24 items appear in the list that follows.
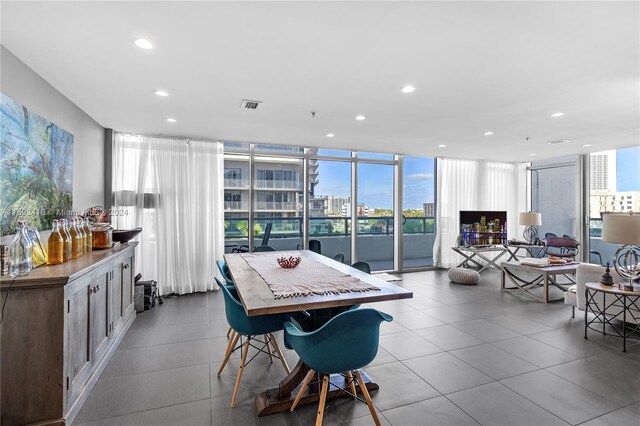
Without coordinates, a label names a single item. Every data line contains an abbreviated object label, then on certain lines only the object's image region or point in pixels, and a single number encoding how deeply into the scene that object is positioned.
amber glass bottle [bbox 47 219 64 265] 2.32
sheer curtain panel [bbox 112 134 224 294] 4.88
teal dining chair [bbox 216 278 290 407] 2.34
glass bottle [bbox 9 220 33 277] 1.94
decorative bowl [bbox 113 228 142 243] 3.54
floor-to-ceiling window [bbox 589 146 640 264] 6.04
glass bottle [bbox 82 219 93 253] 2.98
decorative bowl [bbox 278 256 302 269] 3.02
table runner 2.20
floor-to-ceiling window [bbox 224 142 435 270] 5.80
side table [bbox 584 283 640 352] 3.21
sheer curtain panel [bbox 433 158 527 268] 7.20
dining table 1.96
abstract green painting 2.18
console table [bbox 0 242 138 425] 1.88
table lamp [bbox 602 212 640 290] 3.16
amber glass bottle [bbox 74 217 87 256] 2.81
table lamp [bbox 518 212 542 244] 6.52
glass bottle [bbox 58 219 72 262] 2.47
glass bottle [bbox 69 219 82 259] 2.67
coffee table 4.72
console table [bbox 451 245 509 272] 6.52
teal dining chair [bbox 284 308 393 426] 1.74
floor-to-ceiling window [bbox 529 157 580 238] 6.95
